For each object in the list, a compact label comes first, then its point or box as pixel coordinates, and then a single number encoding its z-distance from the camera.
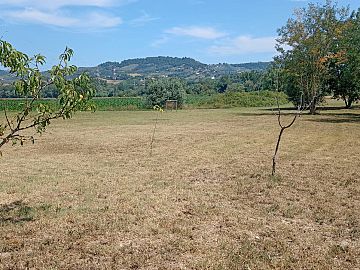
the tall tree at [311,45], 36.56
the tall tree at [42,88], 5.16
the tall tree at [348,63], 30.42
